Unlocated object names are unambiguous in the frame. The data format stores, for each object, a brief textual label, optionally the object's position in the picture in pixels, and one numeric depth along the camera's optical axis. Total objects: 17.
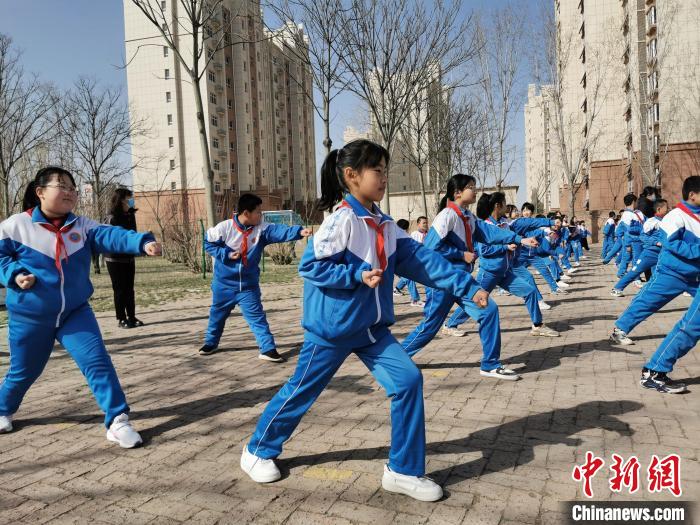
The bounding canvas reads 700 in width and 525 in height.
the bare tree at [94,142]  26.67
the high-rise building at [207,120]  44.72
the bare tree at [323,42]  13.54
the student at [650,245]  9.66
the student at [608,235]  19.27
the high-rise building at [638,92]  29.50
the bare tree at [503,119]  26.06
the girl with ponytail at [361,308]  2.79
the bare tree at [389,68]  13.69
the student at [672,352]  4.33
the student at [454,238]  5.44
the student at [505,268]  6.76
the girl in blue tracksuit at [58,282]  3.64
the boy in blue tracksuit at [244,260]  6.05
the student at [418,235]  11.96
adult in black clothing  8.06
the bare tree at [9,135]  20.00
